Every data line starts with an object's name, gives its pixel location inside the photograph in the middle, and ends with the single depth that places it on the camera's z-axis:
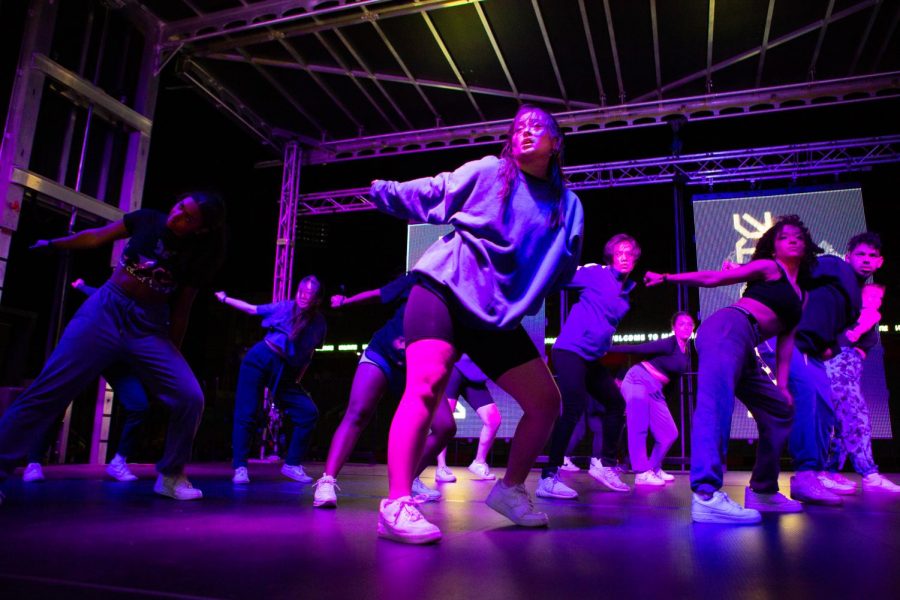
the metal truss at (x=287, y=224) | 9.12
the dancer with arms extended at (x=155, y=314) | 2.85
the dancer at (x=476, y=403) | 5.54
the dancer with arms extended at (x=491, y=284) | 2.04
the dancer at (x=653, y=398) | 5.57
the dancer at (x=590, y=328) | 4.31
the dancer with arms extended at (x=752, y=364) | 2.62
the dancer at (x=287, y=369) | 4.86
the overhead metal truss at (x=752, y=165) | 8.39
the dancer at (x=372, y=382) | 3.27
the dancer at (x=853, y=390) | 4.60
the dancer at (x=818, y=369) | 3.50
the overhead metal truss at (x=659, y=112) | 7.67
